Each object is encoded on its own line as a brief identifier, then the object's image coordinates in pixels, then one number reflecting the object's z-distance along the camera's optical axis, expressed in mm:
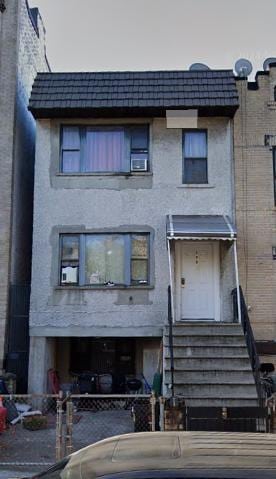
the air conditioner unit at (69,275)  12984
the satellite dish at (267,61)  14294
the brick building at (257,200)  12844
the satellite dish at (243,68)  14219
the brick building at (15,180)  12992
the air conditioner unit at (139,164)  13297
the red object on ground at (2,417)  9422
